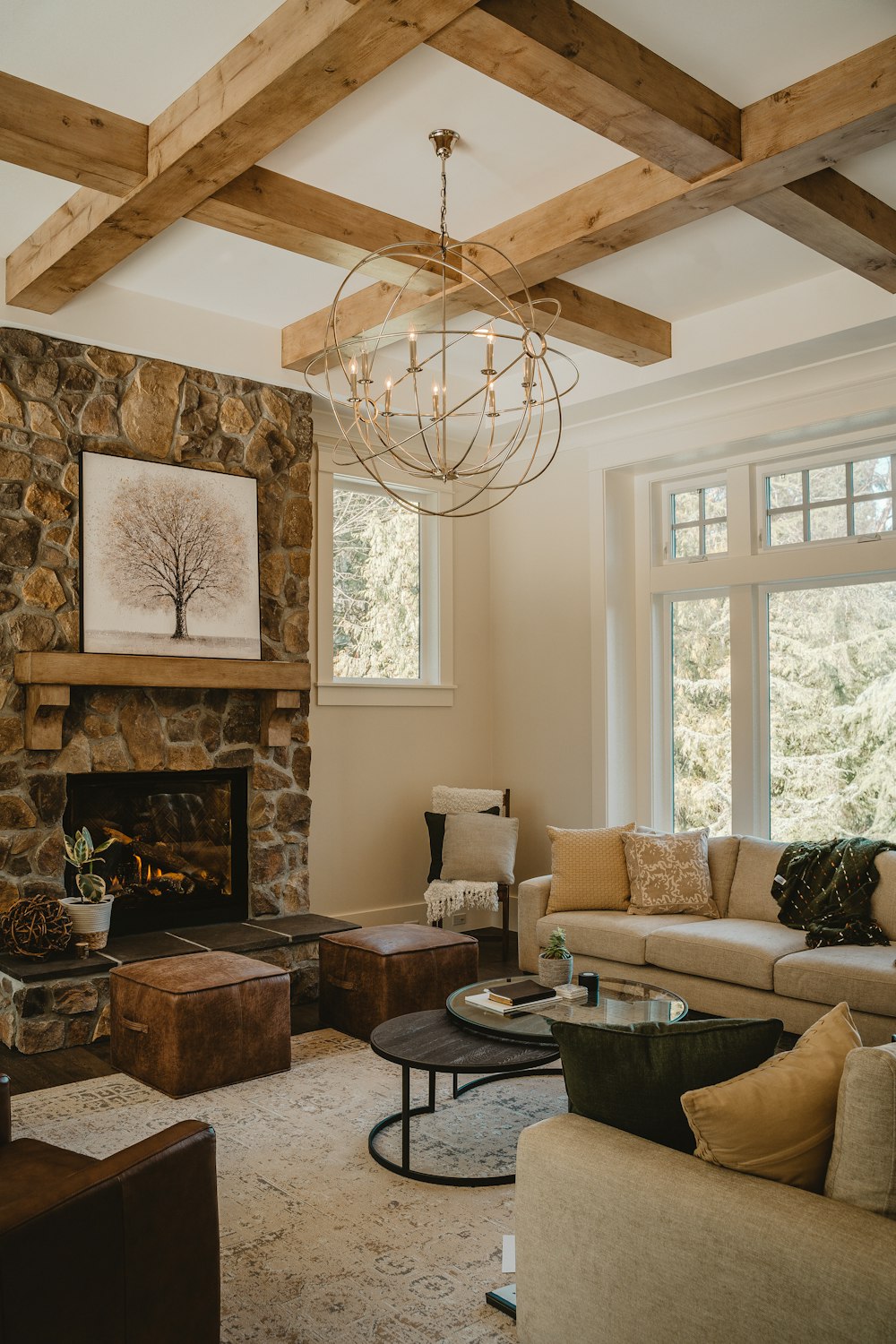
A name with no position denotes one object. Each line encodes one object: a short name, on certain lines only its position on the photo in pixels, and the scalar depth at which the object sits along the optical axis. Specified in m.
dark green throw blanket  4.25
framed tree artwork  4.68
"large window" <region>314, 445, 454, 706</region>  5.88
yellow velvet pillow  1.85
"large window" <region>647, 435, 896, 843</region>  5.01
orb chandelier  3.16
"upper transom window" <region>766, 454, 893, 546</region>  5.00
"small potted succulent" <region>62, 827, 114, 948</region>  4.46
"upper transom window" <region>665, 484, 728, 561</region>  5.70
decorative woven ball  4.27
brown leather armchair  1.79
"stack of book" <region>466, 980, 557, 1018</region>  3.42
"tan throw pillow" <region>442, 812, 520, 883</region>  5.73
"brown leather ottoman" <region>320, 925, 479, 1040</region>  4.29
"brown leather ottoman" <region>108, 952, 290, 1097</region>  3.75
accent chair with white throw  5.64
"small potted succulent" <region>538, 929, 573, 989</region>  3.64
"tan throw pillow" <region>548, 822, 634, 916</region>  4.99
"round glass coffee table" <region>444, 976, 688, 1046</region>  3.22
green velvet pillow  1.99
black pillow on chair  5.88
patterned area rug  2.40
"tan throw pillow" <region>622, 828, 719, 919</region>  4.85
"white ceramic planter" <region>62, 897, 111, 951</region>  4.45
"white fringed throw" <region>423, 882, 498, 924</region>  5.62
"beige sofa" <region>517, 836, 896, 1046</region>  3.89
